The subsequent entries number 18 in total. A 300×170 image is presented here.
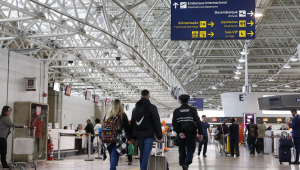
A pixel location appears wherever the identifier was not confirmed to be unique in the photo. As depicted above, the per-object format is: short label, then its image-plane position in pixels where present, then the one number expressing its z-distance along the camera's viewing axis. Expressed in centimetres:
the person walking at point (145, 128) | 642
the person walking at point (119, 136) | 661
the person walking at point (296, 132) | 1149
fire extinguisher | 1388
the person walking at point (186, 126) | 781
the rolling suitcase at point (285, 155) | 1154
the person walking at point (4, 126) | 944
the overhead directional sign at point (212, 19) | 1184
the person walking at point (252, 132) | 1748
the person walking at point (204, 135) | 1492
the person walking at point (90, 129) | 1928
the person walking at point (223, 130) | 1663
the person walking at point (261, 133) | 1798
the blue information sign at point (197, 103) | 3531
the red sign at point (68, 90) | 2261
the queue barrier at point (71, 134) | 1428
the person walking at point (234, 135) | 1507
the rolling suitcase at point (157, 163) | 665
